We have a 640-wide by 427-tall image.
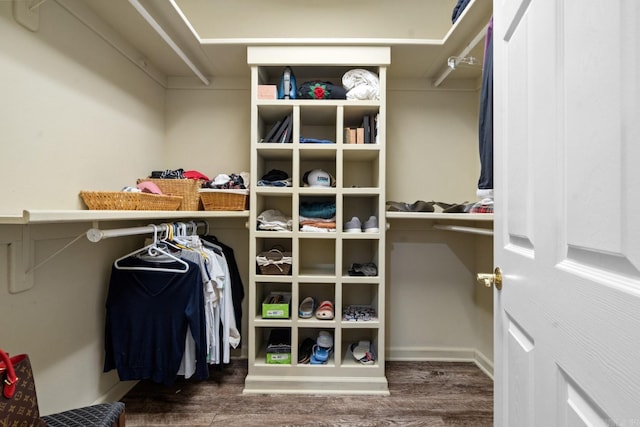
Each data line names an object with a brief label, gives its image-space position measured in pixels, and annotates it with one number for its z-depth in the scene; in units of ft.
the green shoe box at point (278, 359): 5.98
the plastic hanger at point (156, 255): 4.87
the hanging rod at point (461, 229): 4.87
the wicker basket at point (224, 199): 6.03
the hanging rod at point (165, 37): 4.37
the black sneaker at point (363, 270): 6.11
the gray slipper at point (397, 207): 6.14
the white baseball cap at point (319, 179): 6.18
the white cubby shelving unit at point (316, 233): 5.83
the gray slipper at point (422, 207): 6.07
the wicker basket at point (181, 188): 5.79
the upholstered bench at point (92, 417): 3.19
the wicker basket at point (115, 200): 4.30
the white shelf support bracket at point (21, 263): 3.54
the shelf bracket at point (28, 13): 3.54
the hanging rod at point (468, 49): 4.92
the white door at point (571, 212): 1.36
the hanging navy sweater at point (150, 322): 4.82
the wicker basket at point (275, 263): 5.97
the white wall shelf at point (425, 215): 5.36
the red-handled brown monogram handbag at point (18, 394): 2.56
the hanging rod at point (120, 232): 3.65
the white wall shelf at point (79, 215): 2.66
